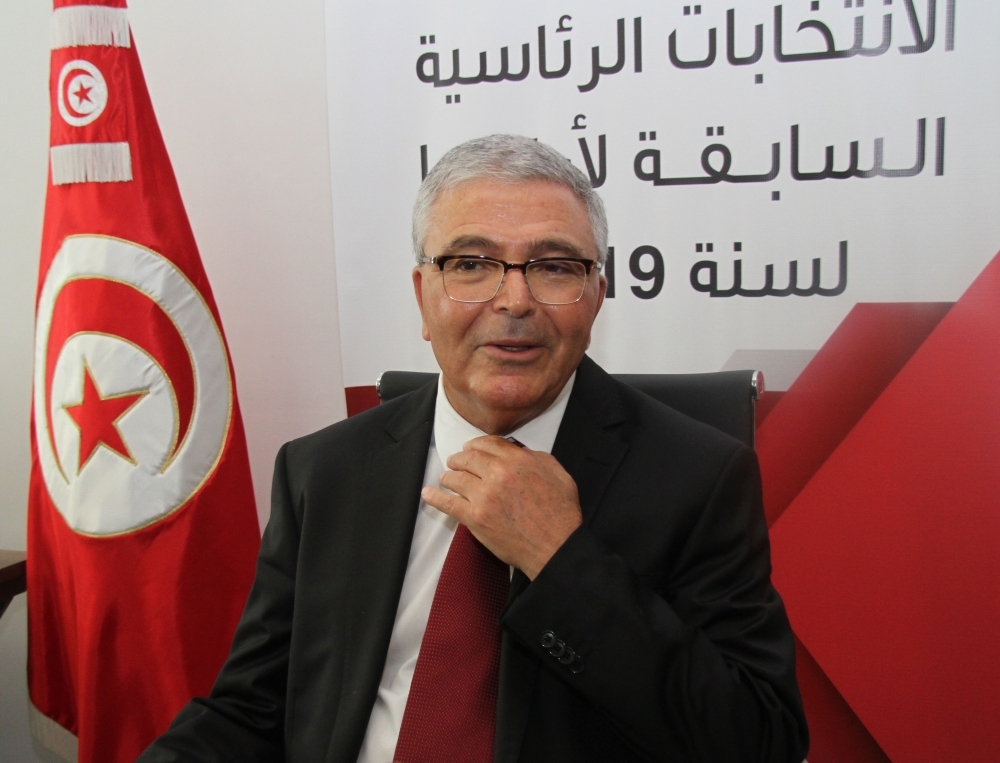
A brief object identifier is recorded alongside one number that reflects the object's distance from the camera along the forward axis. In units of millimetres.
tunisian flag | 2066
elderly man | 1130
